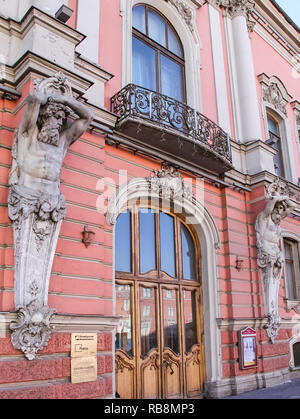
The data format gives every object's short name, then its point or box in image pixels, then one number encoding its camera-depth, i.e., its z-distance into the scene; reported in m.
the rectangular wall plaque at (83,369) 5.52
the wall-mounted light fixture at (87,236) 6.13
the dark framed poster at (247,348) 8.29
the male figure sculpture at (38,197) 5.20
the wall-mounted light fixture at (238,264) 8.85
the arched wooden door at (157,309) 7.04
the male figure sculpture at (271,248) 9.20
